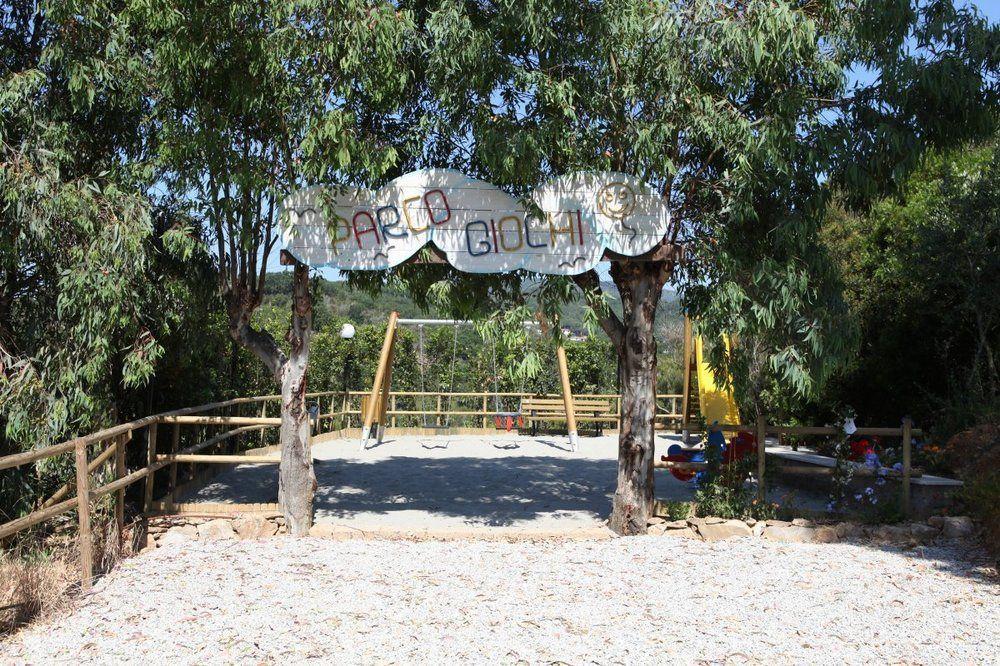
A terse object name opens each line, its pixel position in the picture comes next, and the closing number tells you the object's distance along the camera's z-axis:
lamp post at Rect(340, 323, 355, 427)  15.83
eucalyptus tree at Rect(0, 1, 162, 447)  6.50
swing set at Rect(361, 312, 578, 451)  13.32
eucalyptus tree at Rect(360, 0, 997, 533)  6.66
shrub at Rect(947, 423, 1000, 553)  6.82
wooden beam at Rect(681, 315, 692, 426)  12.93
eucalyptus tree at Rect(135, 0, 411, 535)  6.57
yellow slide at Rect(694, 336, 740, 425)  13.10
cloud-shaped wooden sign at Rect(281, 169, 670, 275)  7.27
